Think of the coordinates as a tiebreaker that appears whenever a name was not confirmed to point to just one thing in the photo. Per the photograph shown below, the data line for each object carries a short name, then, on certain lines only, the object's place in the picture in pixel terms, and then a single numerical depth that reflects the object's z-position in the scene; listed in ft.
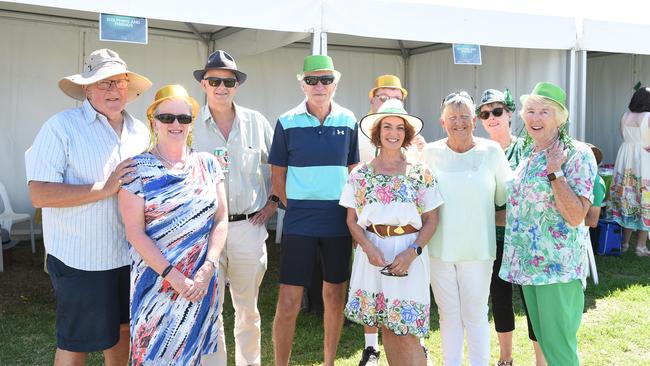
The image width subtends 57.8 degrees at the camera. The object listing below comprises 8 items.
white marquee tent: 15.30
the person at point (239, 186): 10.78
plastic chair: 20.93
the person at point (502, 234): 11.08
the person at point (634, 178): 22.80
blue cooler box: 22.58
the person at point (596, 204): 9.04
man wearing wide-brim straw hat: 8.03
